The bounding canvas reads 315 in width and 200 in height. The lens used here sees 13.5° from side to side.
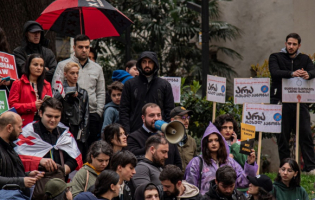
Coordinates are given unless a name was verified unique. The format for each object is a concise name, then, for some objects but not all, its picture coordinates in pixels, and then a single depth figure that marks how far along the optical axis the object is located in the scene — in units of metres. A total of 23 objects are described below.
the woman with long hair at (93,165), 16.15
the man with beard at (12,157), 15.31
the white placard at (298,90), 23.53
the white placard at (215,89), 23.68
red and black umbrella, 22.93
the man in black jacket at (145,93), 20.04
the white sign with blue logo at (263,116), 22.82
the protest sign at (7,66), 18.83
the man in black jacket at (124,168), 15.72
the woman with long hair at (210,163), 17.66
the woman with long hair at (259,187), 18.37
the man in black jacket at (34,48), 20.16
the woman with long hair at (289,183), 19.81
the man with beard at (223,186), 16.40
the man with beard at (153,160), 16.64
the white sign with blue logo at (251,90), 23.68
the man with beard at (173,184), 15.69
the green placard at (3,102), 17.81
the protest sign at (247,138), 18.65
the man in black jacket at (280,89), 23.46
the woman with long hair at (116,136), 17.99
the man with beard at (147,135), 18.19
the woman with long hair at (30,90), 18.22
